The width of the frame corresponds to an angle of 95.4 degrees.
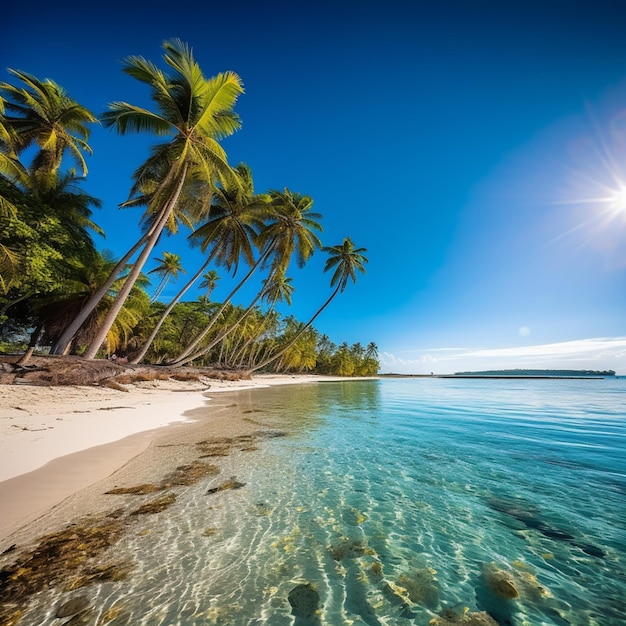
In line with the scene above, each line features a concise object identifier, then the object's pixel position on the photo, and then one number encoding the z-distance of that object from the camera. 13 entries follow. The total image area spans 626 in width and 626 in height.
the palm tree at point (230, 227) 19.48
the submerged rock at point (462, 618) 1.94
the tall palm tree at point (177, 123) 12.23
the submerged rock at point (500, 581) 2.27
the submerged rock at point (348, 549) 2.70
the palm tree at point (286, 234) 22.11
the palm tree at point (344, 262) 29.41
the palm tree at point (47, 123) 14.42
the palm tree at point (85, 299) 16.48
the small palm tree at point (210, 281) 37.50
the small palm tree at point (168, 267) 32.56
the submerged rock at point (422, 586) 2.17
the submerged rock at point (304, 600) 2.03
